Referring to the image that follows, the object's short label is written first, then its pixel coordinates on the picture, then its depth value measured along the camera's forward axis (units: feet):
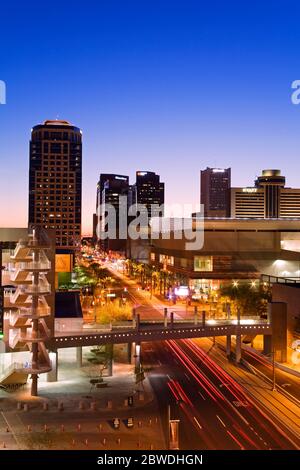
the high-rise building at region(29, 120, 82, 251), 650.84
